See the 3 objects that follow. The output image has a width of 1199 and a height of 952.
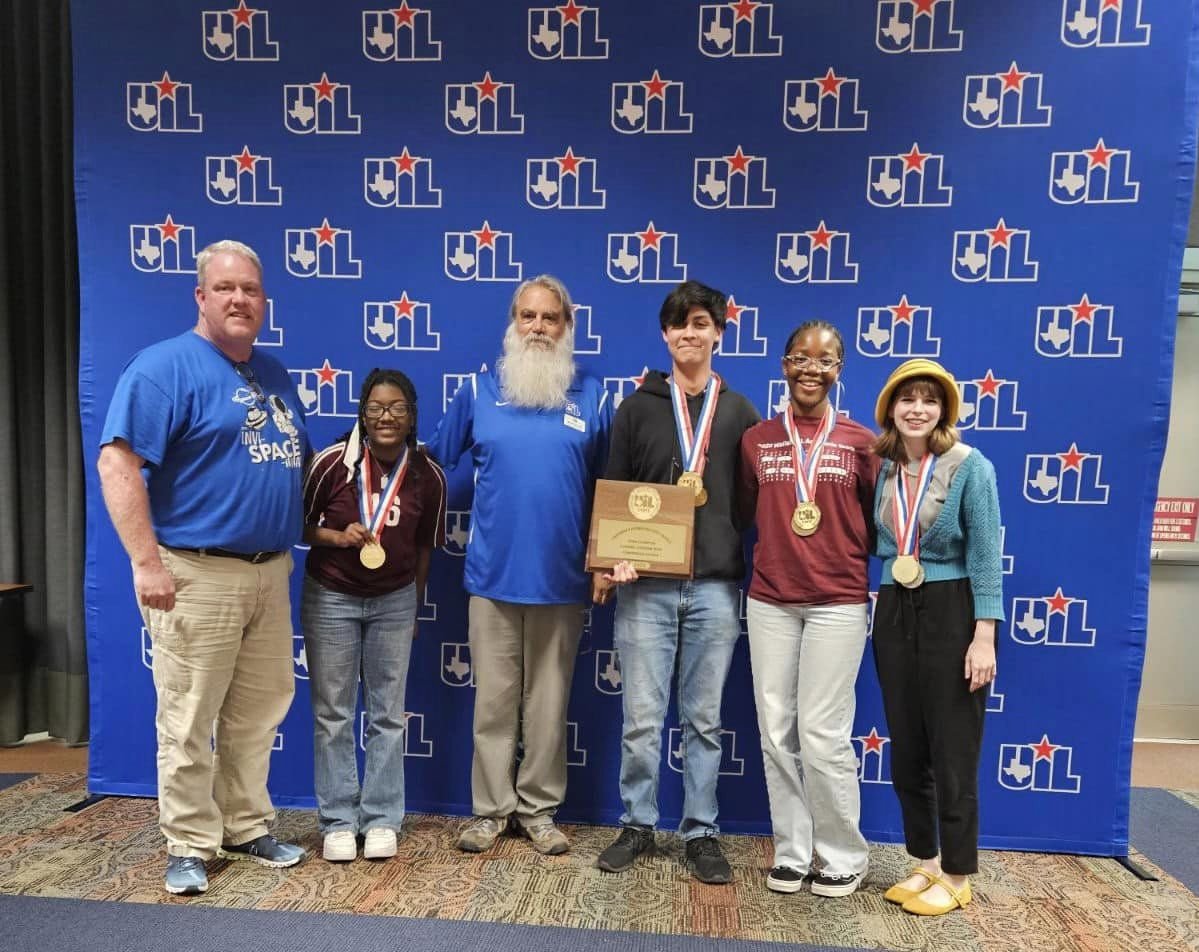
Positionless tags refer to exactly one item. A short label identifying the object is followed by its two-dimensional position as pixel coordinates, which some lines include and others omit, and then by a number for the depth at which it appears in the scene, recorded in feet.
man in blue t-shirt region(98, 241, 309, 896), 8.09
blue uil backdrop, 9.74
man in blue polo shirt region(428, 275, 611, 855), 9.25
